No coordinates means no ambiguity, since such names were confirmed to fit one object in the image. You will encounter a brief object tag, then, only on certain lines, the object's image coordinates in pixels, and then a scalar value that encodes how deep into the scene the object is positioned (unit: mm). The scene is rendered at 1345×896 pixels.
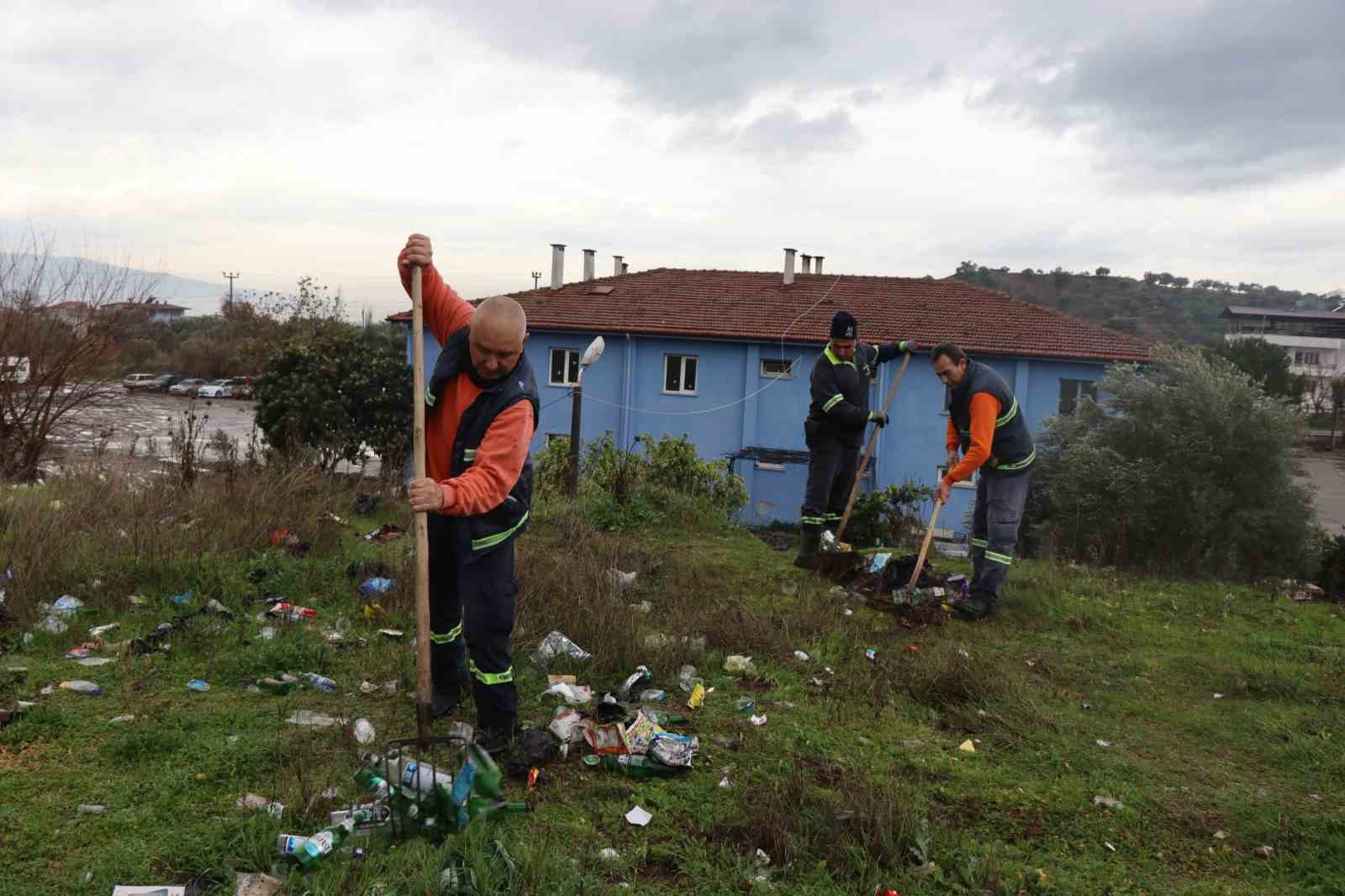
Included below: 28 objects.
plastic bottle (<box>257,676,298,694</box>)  4422
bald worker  3629
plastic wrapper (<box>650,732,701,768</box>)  3787
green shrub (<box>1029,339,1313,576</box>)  12812
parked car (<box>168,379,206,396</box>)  52722
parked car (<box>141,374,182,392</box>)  53344
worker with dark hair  6477
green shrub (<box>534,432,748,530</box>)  9422
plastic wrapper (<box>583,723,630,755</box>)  3885
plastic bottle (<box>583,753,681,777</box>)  3760
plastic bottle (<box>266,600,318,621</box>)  5348
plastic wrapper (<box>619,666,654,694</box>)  4688
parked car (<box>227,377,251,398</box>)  51178
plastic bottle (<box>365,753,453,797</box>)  3131
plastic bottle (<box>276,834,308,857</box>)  2928
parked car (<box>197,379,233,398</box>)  51000
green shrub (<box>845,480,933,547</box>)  10344
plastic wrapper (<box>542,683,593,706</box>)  4441
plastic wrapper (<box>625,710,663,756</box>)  3881
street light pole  11200
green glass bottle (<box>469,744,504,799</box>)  3104
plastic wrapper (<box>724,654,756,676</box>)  5109
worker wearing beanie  7457
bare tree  13398
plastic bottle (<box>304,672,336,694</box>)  4457
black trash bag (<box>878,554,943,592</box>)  6758
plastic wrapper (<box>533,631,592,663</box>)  4945
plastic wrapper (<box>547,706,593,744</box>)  3910
